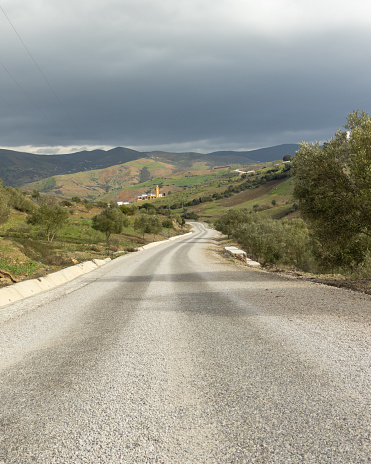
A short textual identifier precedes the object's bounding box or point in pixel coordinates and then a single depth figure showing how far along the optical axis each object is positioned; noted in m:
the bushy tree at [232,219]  72.06
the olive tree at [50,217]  39.84
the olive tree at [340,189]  13.77
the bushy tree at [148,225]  67.19
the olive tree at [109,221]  50.09
